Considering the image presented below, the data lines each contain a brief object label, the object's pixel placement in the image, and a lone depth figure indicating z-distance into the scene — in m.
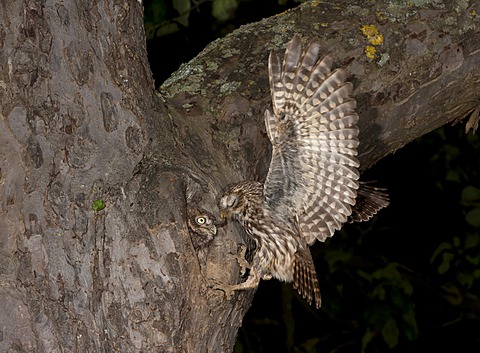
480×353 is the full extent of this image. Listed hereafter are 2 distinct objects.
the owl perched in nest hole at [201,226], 4.39
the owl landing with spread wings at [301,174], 5.02
